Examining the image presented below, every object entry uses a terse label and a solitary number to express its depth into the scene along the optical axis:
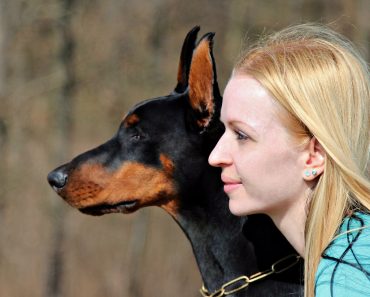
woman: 5.37
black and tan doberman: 7.25
